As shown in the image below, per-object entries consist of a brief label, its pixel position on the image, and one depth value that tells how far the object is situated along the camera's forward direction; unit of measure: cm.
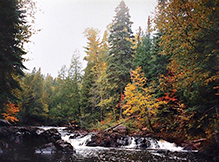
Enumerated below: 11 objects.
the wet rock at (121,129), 1934
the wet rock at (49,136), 1248
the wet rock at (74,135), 1877
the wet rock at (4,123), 1311
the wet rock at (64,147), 1190
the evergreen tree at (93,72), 2897
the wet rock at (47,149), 1135
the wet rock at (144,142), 1501
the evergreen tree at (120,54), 2432
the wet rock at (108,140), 1559
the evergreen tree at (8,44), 1163
